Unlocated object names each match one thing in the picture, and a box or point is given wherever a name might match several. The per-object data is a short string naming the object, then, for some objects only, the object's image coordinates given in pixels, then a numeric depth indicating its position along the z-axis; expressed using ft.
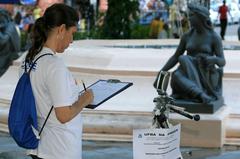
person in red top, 85.46
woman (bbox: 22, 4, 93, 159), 11.64
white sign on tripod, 12.98
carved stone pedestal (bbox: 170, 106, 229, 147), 24.27
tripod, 14.05
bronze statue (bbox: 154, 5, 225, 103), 25.21
